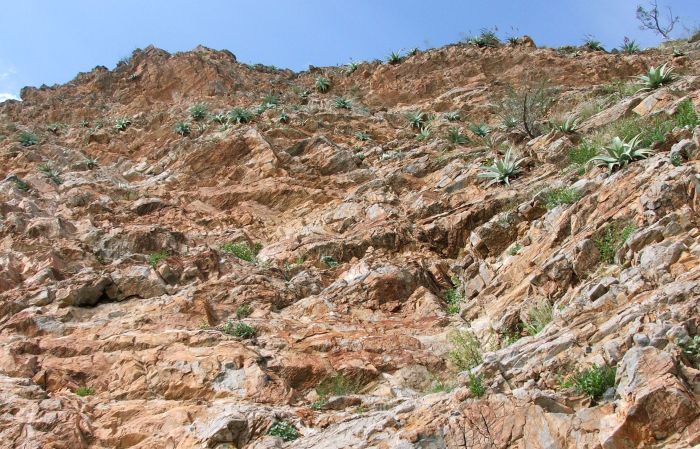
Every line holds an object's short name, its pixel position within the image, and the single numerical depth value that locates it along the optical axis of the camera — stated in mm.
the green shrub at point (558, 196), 9445
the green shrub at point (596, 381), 5047
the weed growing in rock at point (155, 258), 10227
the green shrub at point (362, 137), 17547
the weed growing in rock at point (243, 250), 11477
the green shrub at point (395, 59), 23828
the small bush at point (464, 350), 7297
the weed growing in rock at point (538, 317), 7102
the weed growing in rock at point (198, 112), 19266
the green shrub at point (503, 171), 12148
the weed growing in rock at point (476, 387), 5438
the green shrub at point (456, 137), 16047
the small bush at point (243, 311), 9152
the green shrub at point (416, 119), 18688
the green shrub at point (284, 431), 6000
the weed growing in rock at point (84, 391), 7227
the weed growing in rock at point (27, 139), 18219
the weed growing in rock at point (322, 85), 23528
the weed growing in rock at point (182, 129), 18359
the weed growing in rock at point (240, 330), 8320
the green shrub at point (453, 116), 18564
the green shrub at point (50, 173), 15422
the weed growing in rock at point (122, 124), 19816
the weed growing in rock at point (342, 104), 20533
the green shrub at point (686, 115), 10047
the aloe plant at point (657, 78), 14094
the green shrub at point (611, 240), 7516
